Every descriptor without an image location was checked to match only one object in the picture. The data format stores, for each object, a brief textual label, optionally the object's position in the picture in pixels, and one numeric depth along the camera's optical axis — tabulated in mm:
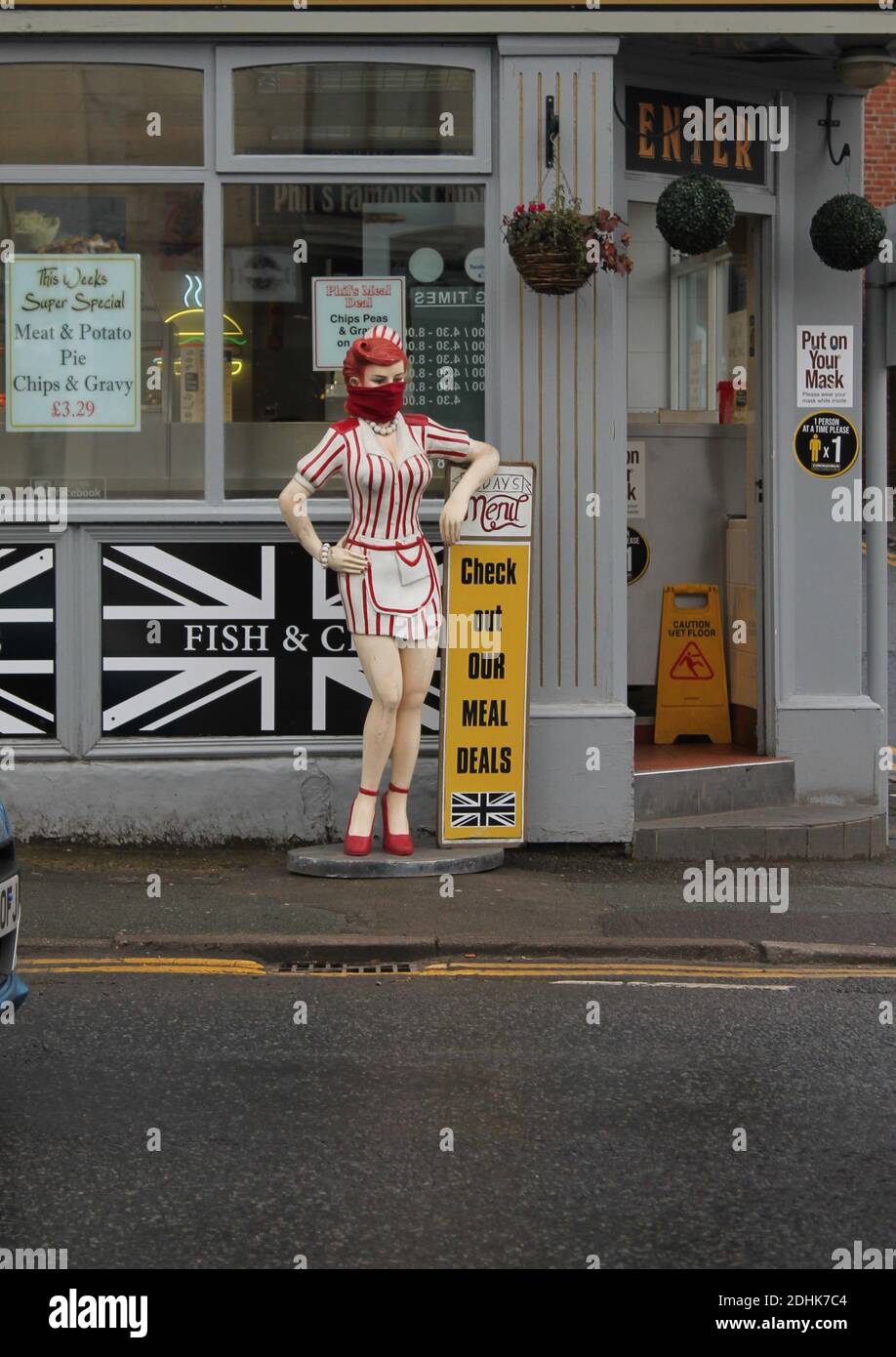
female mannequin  8445
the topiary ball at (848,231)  9672
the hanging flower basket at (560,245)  8992
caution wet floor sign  11266
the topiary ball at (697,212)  9250
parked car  5074
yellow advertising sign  9055
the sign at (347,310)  9594
